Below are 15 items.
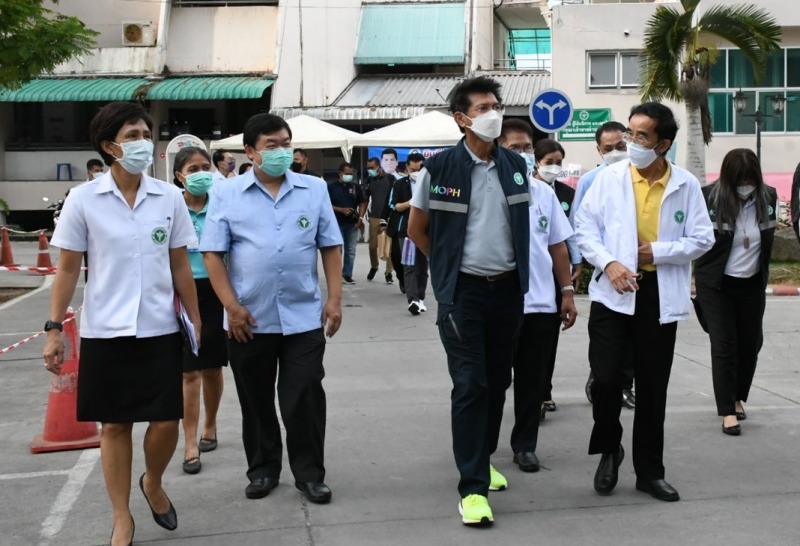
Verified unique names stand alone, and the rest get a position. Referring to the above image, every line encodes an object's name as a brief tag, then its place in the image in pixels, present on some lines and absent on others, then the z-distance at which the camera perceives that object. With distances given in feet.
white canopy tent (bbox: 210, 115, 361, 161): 66.69
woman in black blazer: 23.59
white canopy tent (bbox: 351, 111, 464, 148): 69.46
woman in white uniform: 15.85
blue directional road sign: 49.39
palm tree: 67.92
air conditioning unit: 104.01
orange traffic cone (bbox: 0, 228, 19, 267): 66.22
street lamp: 81.92
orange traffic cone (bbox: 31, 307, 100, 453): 22.75
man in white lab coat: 18.12
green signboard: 61.87
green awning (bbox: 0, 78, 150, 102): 97.81
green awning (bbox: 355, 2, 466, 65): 105.09
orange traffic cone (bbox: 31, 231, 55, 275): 64.95
